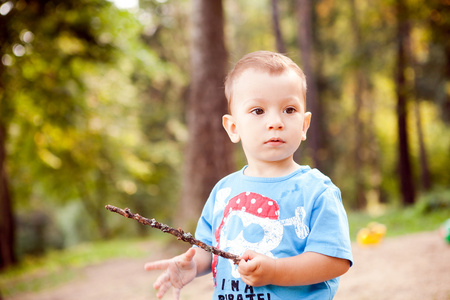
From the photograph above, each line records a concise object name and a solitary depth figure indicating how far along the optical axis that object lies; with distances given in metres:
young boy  1.43
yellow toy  7.25
